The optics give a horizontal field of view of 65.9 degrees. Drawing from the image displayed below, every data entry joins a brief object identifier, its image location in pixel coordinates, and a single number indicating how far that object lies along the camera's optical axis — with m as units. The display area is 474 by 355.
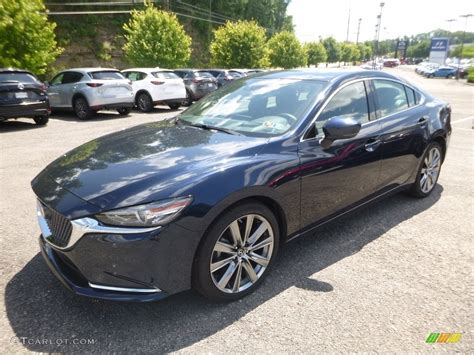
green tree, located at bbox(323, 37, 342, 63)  107.50
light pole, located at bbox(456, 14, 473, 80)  53.52
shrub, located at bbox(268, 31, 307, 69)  39.59
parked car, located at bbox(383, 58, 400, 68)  95.56
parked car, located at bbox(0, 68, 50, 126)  9.27
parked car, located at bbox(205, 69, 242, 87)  17.62
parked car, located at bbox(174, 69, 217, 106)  15.75
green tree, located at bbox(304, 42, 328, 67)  75.12
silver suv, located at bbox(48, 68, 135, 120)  11.41
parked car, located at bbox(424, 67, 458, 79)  51.19
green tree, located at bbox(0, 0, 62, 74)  13.59
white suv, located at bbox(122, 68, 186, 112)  13.63
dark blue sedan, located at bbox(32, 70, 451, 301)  2.20
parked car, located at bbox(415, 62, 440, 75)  57.12
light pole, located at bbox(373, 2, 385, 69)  62.74
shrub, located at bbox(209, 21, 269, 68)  27.67
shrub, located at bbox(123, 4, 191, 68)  23.39
